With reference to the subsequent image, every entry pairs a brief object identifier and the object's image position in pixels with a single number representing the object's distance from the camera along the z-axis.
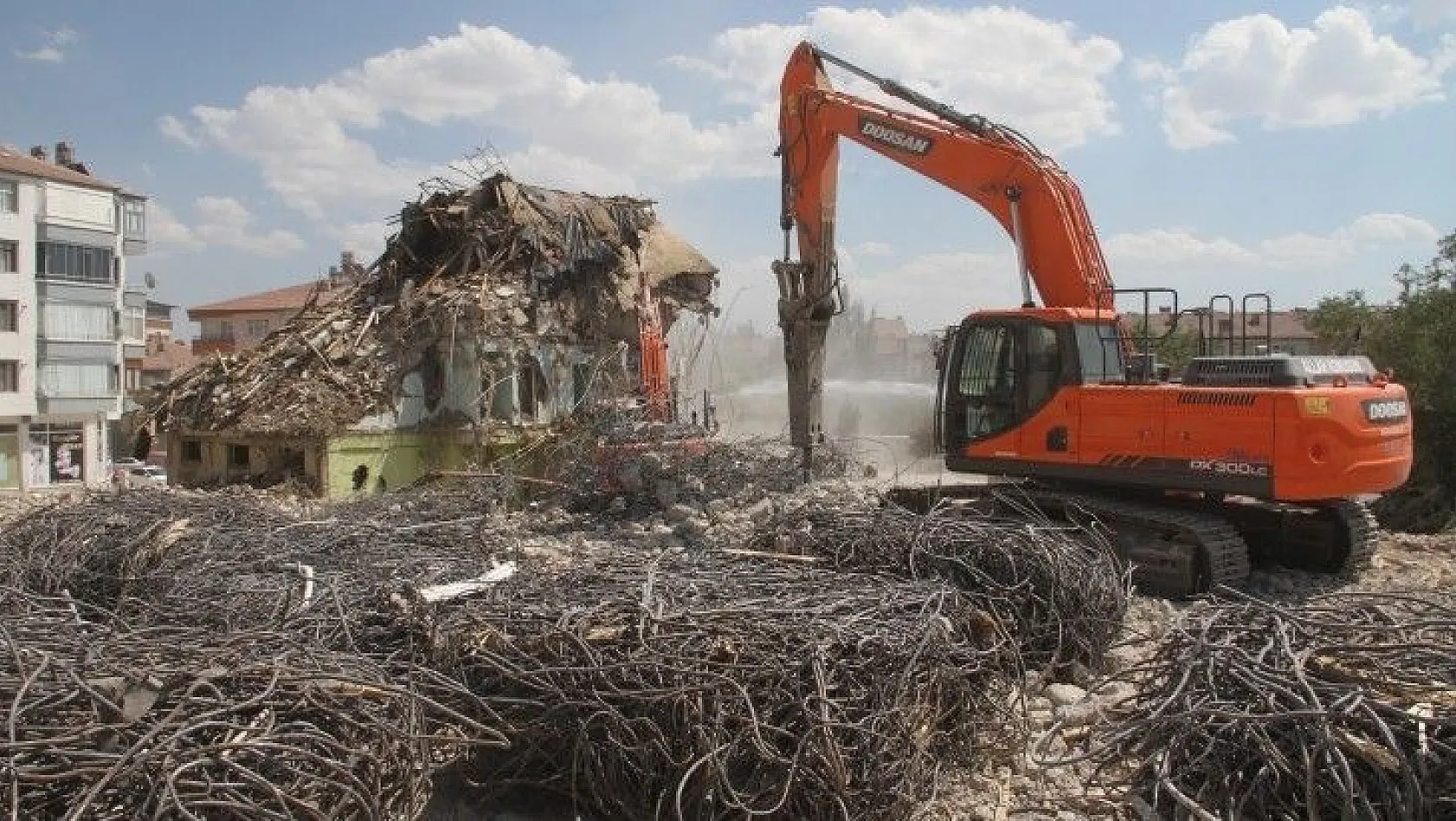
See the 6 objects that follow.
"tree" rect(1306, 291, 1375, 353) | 23.62
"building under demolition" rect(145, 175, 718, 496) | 14.82
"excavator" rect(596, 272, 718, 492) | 12.16
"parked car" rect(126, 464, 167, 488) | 31.64
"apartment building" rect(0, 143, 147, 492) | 36.03
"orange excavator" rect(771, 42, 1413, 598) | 8.41
